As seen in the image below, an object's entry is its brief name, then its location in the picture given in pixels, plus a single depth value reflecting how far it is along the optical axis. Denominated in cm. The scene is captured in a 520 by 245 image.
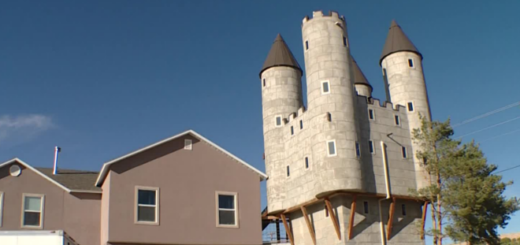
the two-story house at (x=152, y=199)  2411
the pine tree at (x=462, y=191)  3997
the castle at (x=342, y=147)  3997
